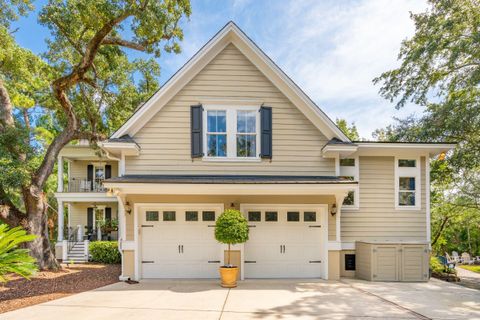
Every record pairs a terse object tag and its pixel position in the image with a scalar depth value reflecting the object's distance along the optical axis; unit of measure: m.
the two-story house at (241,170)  8.48
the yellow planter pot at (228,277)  7.56
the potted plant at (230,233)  7.42
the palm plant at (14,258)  3.38
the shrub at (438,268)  9.81
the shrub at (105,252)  12.70
